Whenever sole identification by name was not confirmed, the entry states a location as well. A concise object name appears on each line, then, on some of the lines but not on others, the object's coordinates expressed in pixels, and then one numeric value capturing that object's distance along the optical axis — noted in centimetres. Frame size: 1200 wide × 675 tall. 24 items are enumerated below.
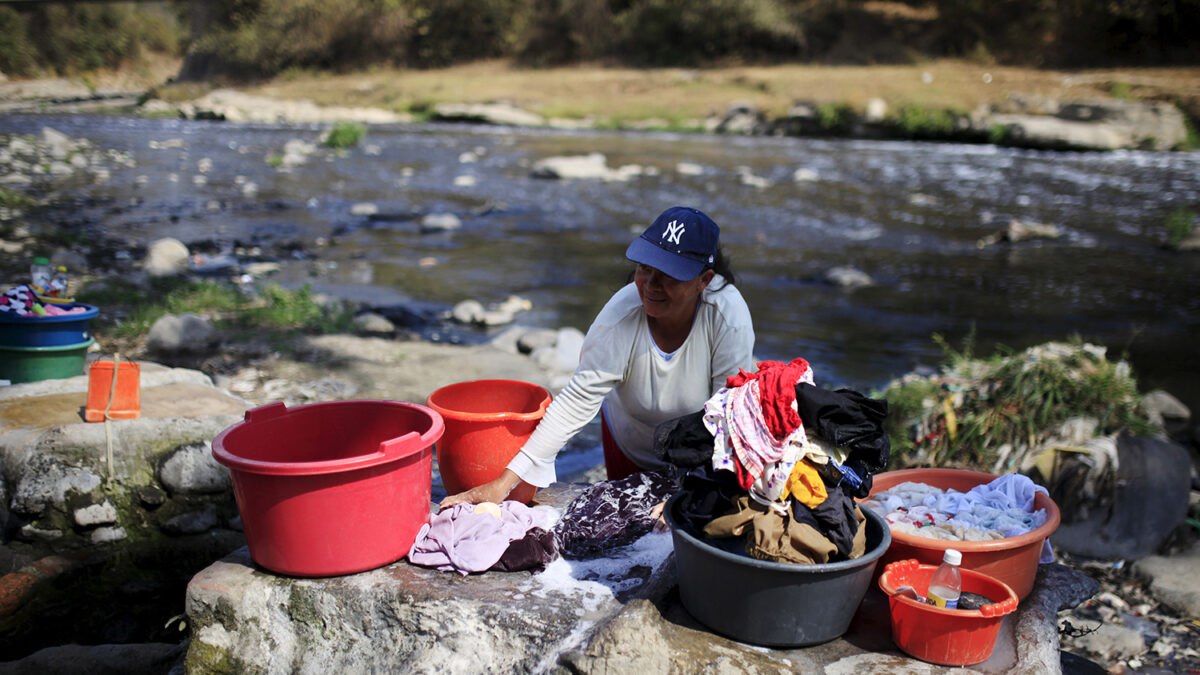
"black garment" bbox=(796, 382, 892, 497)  188
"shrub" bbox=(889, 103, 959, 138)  1666
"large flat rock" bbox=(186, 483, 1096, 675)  190
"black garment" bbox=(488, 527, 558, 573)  230
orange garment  190
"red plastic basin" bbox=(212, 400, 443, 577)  212
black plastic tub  181
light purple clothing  228
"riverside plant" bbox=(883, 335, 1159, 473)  403
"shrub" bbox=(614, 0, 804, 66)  2505
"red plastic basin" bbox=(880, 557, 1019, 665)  182
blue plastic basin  354
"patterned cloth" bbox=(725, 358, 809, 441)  189
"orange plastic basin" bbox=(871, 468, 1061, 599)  207
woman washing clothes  253
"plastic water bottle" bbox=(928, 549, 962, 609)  193
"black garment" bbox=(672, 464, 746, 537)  200
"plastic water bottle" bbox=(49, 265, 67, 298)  377
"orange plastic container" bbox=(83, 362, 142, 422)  300
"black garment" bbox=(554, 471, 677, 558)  244
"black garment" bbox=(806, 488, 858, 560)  188
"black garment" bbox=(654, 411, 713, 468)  202
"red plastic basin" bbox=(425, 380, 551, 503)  268
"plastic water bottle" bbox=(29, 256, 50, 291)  374
